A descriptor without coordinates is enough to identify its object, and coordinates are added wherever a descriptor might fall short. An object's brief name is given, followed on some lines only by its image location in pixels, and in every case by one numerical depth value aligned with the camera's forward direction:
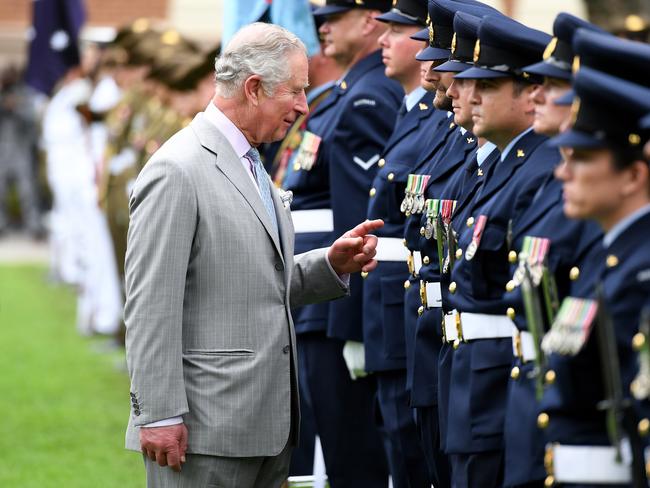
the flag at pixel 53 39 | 33.97
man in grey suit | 10.52
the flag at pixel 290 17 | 17.02
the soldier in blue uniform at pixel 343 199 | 14.77
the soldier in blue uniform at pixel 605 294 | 8.32
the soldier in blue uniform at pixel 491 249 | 10.60
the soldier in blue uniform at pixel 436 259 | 11.57
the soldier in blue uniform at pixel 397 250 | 13.70
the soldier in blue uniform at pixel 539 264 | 9.36
